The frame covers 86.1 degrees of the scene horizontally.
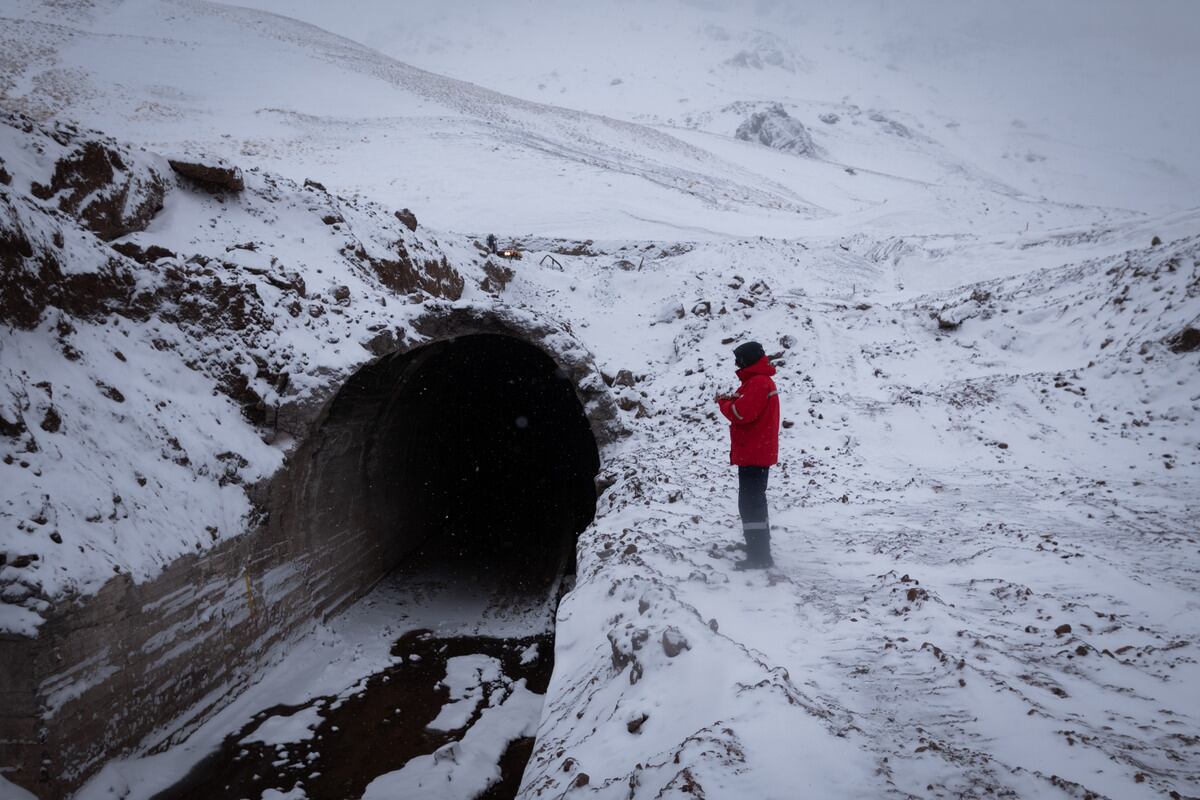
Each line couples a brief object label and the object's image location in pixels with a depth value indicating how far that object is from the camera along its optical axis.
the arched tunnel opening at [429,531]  5.70
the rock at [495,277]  14.15
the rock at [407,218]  12.25
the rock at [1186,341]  9.02
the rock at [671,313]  15.44
